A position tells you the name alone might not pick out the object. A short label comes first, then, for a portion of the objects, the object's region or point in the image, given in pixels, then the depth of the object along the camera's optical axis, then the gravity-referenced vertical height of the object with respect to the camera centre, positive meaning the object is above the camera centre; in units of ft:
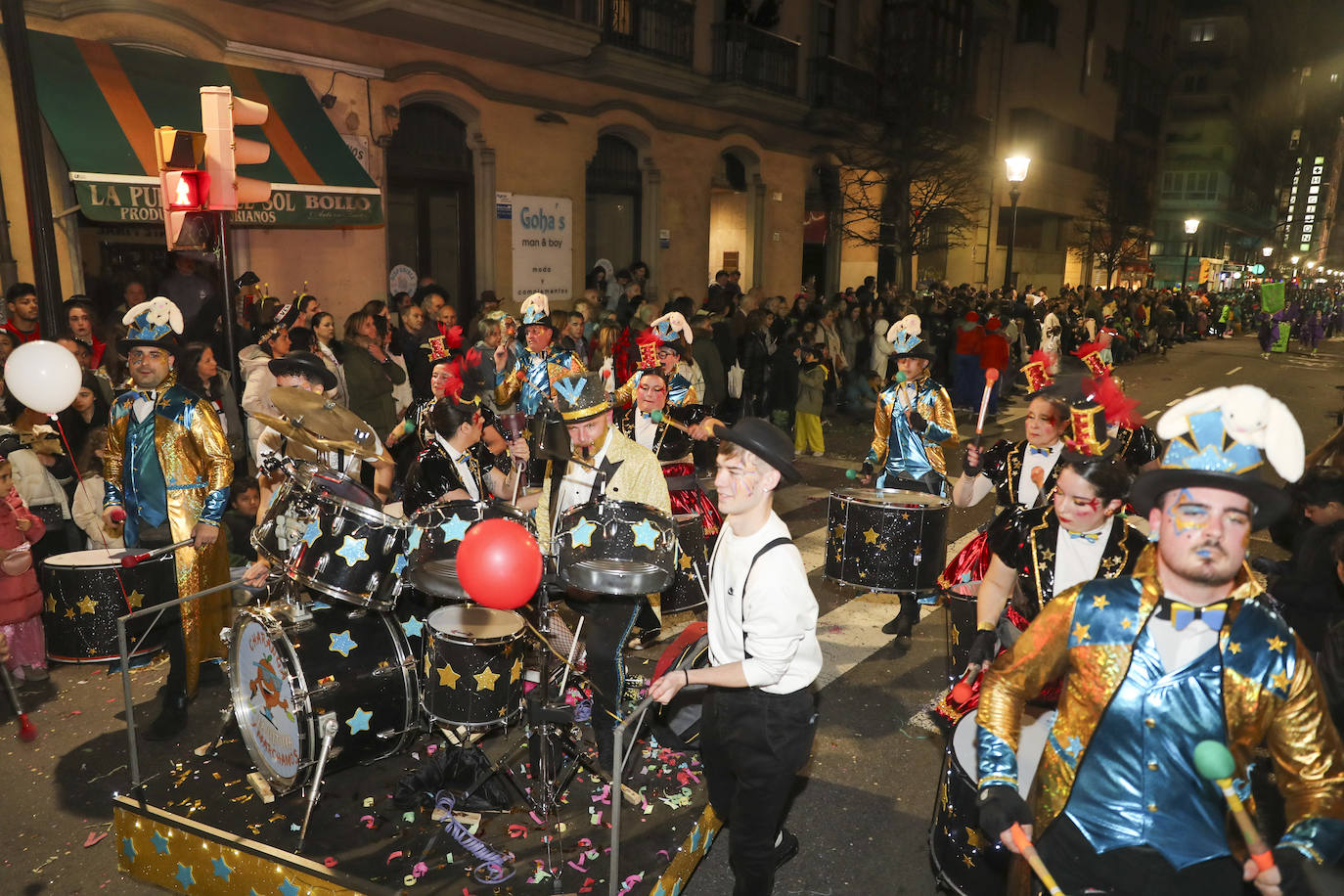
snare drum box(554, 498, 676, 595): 14.15 -4.00
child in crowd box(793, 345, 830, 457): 43.47 -5.85
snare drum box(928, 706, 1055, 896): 11.37 -6.65
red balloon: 11.79 -3.68
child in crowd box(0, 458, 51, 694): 19.71 -7.01
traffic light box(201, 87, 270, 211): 21.68 +2.78
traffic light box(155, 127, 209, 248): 21.72 +2.05
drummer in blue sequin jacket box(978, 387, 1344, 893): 8.31 -3.62
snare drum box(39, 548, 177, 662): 21.12 -7.45
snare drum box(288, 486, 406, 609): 14.24 -4.21
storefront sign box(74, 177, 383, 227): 33.09 +2.33
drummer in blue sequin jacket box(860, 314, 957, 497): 23.76 -3.70
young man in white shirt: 11.35 -4.63
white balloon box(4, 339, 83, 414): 18.56 -2.22
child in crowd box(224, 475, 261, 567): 24.39 -6.36
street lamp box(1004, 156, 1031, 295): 63.98 +7.62
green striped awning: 33.22 +5.20
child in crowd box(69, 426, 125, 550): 22.23 -5.92
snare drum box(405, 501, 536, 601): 14.60 -4.15
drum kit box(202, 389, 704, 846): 14.24 -5.80
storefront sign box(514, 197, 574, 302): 53.88 +1.44
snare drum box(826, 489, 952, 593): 21.52 -5.95
